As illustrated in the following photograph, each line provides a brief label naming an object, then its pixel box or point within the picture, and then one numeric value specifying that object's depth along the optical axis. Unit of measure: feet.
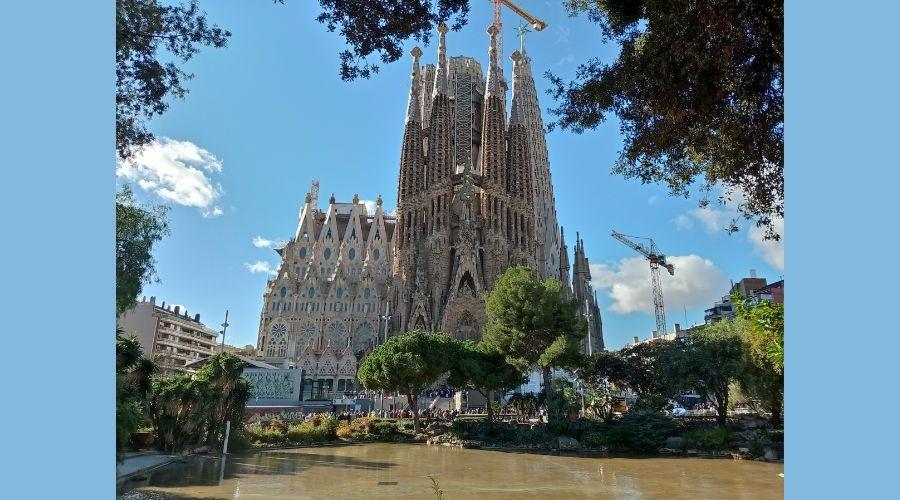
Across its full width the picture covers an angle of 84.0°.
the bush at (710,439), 52.60
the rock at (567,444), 57.67
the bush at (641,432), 55.62
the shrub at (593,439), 57.16
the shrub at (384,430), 68.24
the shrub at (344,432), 66.49
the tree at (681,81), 21.21
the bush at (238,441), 52.57
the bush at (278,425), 62.59
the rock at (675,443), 55.16
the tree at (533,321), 64.39
